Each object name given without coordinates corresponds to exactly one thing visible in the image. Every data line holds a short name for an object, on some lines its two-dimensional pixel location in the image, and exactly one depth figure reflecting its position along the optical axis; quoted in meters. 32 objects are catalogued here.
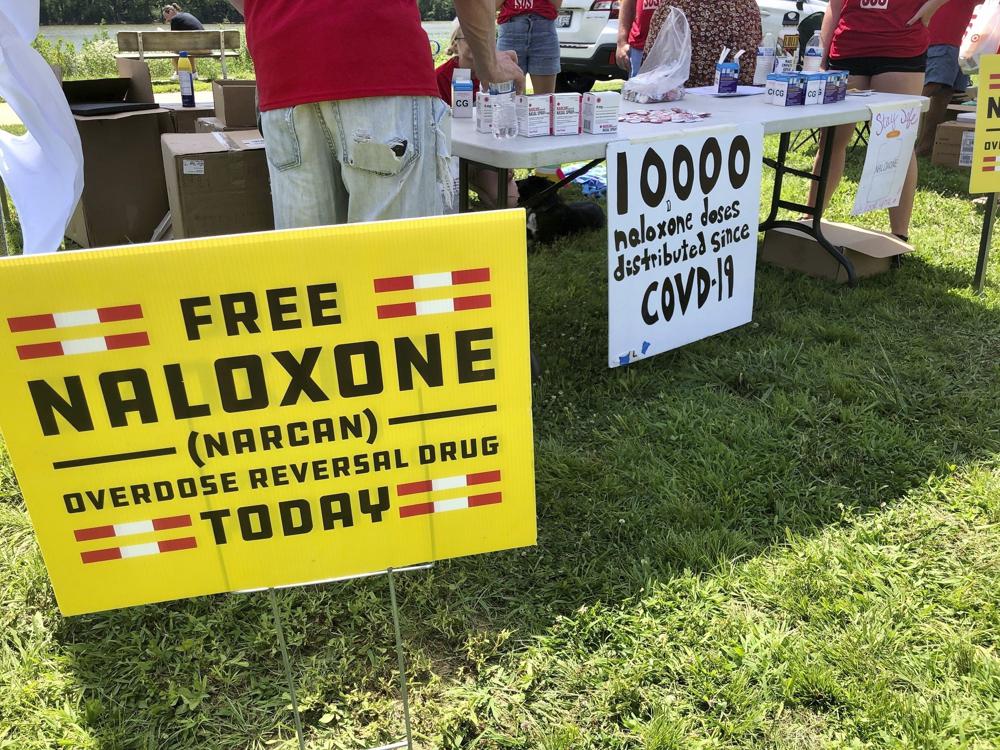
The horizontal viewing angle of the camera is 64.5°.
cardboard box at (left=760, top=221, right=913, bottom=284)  4.00
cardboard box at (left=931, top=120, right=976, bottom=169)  6.11
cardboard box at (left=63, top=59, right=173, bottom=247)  3.98
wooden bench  7.57
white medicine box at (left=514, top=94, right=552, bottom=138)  2.75
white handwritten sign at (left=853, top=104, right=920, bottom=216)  3.66
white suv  8.77
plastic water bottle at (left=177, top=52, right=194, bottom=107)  4.65
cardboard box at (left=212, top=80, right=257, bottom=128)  3.46
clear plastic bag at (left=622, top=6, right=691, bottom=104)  3.66
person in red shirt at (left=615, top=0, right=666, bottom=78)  4.50
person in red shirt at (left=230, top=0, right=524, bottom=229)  2.00
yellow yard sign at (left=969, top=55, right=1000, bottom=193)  3.46
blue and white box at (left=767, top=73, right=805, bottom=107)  3.52
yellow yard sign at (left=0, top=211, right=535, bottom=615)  1.14
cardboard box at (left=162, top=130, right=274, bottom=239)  2.84
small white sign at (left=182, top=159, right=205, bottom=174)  2.80
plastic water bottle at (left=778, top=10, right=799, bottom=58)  4.25
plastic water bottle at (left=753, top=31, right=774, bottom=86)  4.04
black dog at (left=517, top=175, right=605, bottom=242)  4.63
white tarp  2.85
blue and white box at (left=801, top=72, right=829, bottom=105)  3.54
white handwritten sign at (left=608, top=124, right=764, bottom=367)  2.89
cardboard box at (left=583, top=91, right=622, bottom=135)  2.83
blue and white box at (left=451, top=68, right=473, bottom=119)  3.31
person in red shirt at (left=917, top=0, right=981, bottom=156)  6.32
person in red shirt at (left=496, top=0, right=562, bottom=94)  5.42
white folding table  2.65
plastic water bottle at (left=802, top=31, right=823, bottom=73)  3.98
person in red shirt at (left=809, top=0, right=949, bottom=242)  3.86
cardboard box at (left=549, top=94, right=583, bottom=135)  2.80
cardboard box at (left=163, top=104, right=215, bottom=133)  4.17
